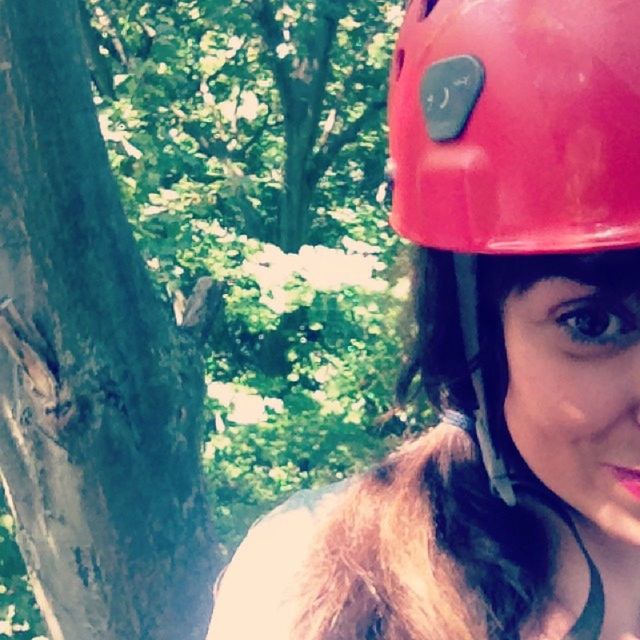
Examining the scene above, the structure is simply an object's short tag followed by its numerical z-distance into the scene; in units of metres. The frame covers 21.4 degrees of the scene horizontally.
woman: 0.72
